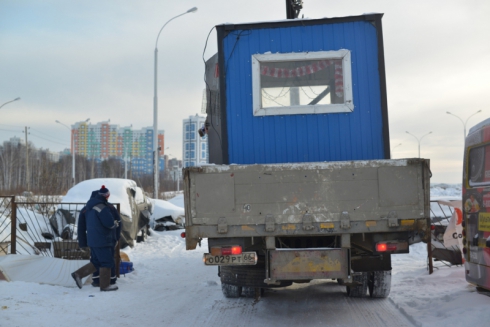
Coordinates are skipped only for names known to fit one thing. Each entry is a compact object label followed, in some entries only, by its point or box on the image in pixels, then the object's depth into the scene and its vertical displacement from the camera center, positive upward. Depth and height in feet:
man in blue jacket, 23.76 -2.03
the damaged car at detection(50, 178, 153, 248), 36.73 -1.20
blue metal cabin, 20.24 +4.34
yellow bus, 19.79 -0.84
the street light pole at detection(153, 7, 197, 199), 66.03 +8.66
